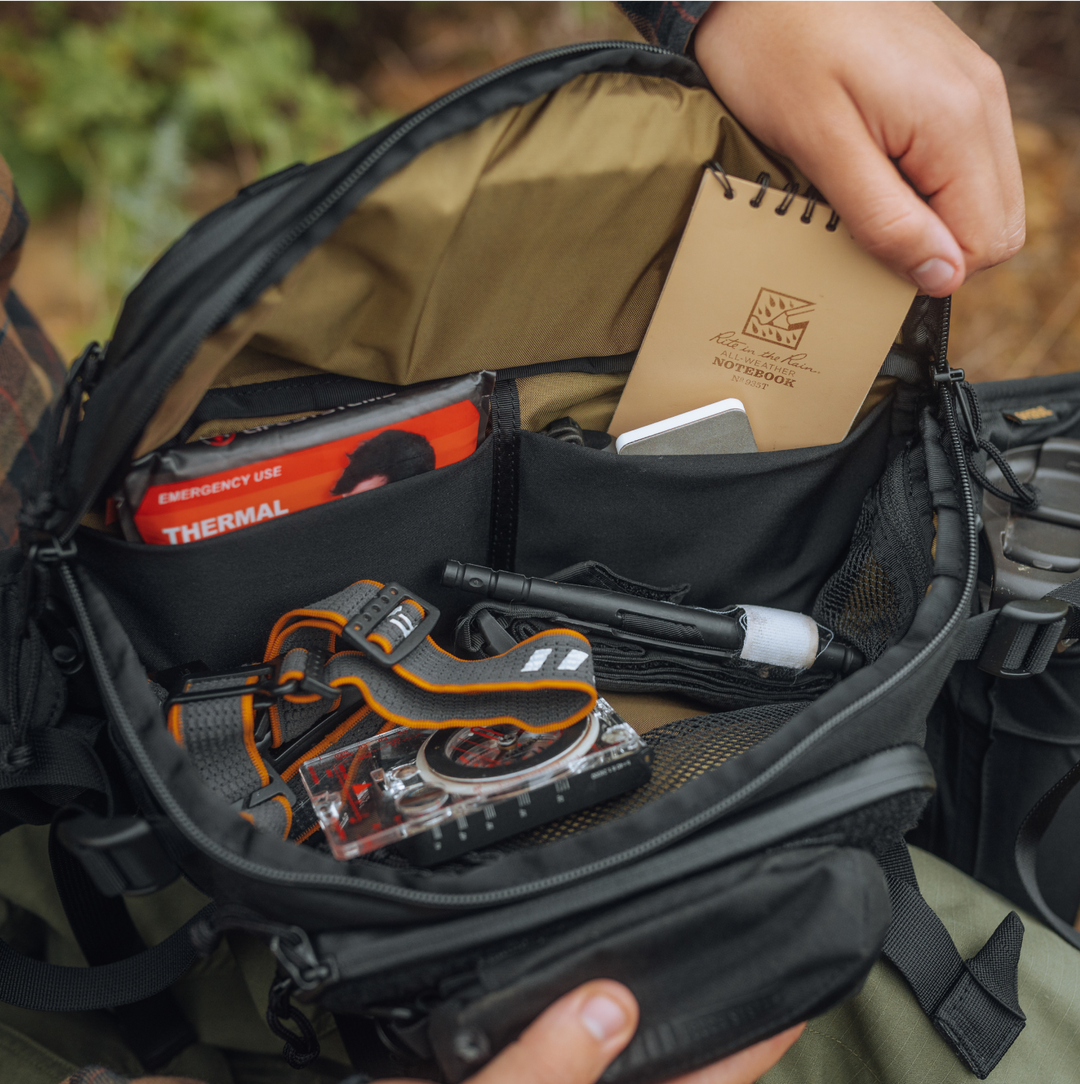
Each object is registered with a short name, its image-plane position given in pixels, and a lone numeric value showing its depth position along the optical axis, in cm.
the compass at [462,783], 56
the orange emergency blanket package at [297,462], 57
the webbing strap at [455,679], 57
